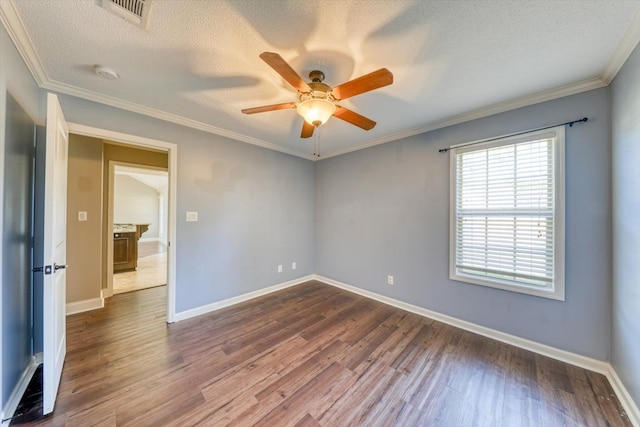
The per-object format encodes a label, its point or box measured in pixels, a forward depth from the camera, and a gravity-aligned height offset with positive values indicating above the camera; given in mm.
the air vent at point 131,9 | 1241 +1141
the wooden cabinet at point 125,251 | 4703 -845
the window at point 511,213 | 2080 +22
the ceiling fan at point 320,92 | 1377 +857
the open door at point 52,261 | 1456 -341
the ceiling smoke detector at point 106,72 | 1791 +1122
